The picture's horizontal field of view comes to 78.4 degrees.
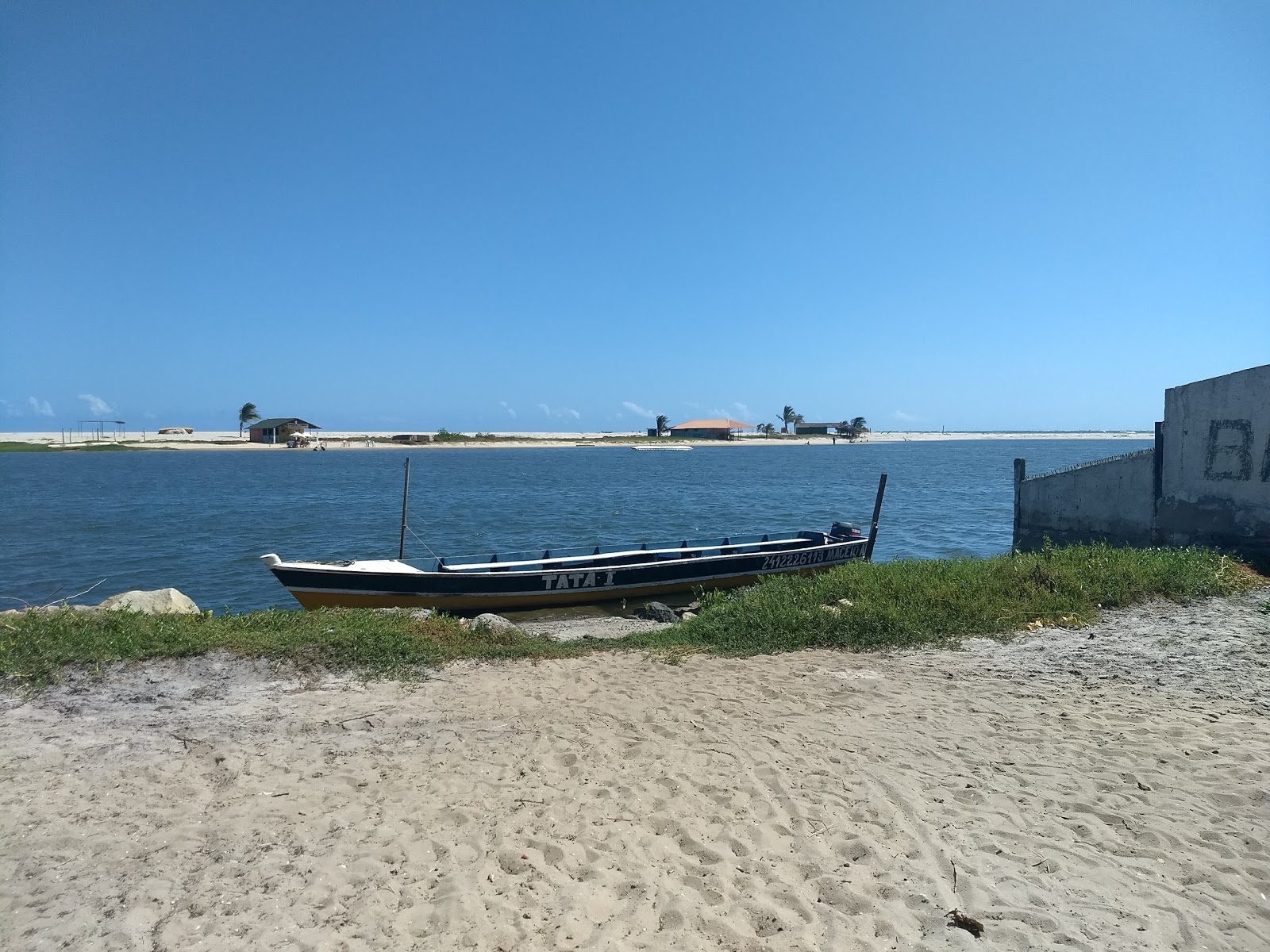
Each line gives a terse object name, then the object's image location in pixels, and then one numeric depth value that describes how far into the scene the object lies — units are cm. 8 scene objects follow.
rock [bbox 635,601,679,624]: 1538
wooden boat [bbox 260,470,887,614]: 1510
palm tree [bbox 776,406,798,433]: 16212
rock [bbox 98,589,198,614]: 1227
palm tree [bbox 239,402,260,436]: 12644
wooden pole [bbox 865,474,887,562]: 2123
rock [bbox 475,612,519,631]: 1190
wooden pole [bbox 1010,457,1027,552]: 2289
